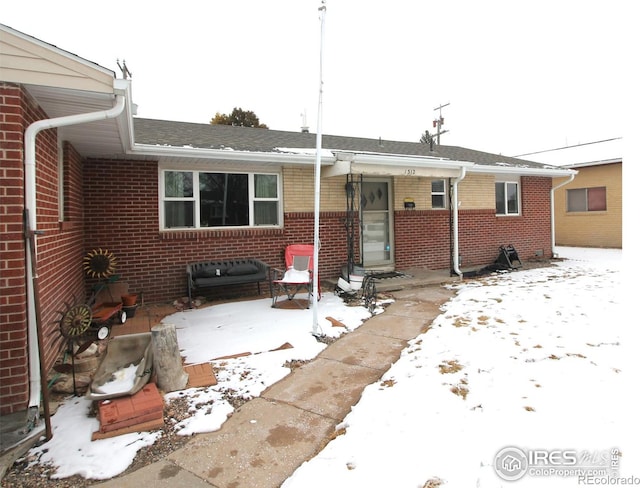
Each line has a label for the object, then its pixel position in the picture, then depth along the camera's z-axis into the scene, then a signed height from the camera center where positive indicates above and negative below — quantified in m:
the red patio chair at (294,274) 7.07 -0.70
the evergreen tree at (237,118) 27.44 +8.28
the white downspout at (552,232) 12.86 -0.02
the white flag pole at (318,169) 5.14 +0.91
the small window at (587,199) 15.62 +1.30
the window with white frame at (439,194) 10.54 +1.06
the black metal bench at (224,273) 7.05 -0.66
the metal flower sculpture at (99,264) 6.23 -0.39
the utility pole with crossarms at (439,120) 23.90 +7.64
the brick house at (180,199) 3.17 +0.71
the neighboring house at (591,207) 15.18 +0.98
